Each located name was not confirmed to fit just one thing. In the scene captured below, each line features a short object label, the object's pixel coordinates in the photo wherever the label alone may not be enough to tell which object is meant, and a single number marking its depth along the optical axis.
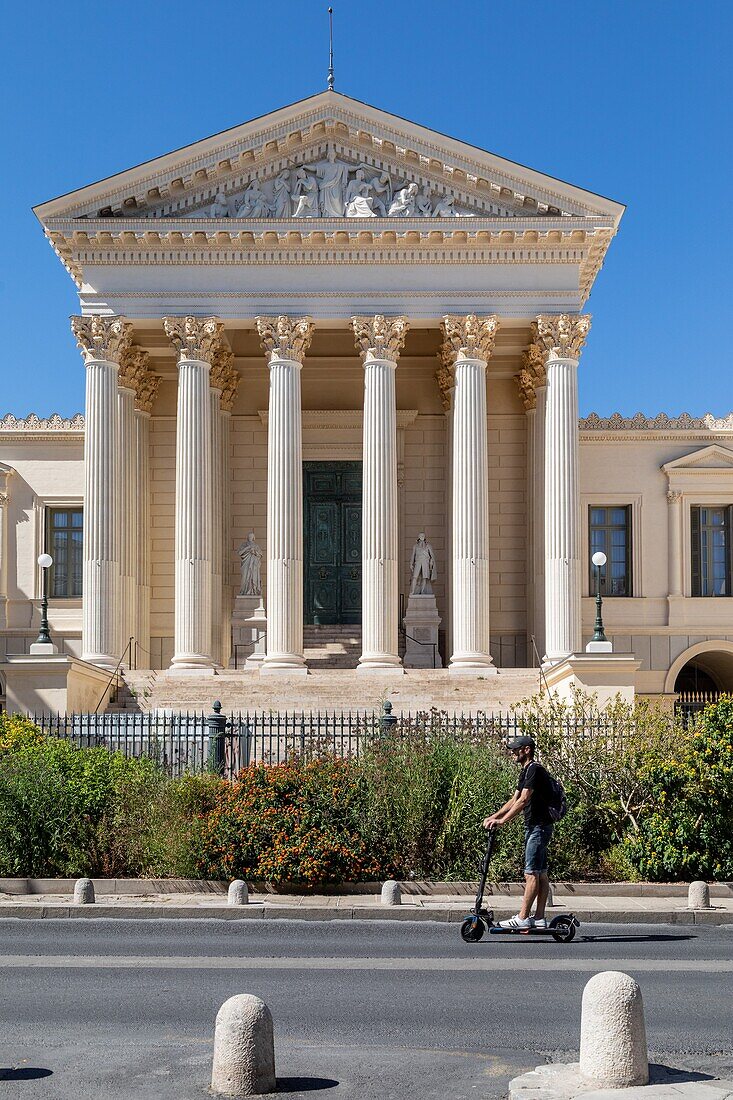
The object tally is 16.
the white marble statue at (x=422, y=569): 40.66
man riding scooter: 14.43
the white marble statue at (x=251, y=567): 40.84
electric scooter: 14.30
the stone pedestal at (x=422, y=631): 39.62
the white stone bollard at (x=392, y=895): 17.36
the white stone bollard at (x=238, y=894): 17.31
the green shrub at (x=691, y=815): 19.45
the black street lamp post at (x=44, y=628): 31.33
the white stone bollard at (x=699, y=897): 17.56
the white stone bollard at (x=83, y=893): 17.30
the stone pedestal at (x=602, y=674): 31.69
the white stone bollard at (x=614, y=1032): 8.12
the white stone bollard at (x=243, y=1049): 8.04
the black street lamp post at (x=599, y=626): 31.80
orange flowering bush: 18.67
